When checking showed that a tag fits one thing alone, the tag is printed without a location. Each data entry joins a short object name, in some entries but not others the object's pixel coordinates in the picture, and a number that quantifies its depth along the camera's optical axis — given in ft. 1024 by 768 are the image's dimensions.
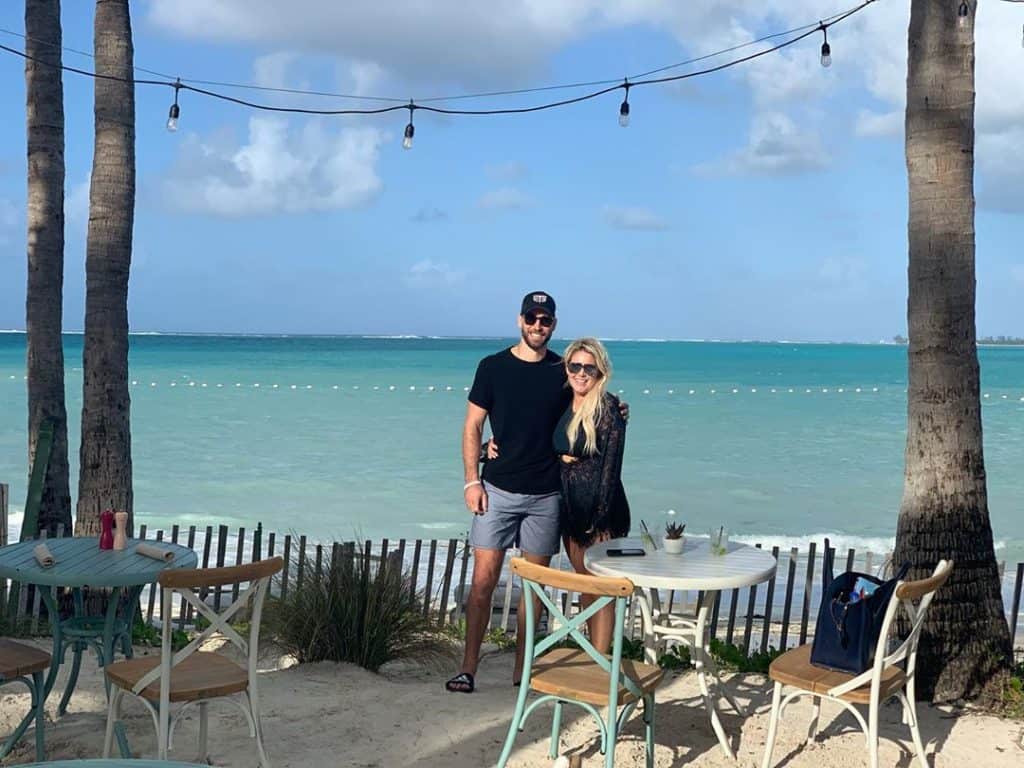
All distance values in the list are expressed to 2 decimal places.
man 17.28
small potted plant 15.83
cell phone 15.69
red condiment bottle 15.87
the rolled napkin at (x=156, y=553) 15.15
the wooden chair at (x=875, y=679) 13.24
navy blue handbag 13.71
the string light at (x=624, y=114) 26.86
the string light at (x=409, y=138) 27.27
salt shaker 15.76
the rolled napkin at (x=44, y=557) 14.47
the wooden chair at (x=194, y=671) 12.45
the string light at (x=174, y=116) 26.89
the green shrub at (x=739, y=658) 19.56
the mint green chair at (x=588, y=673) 12.35
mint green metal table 14.12
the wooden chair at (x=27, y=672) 13.44
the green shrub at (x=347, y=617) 19.19
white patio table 14.19
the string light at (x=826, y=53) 23.48
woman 16.78
